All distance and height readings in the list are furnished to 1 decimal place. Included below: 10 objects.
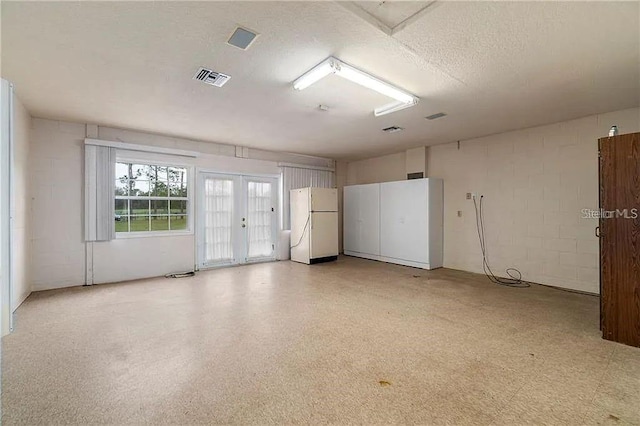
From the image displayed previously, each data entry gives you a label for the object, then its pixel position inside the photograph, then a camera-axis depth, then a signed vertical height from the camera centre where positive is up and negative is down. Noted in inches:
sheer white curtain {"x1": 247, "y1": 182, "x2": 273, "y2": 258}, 249.0 -5.8
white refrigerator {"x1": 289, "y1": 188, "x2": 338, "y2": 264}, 249.8 -11.4
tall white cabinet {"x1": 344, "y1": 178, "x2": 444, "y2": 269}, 222.1 -8.7
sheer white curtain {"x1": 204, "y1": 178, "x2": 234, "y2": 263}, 226.5 -5.7
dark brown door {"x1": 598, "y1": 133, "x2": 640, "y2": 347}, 98.9 -10.5
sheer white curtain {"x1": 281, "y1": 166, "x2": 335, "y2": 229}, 263.9 +32.6
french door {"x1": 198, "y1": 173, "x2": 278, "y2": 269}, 225.3 -5.5
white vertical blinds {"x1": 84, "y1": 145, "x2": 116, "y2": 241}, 174.6 +14.0
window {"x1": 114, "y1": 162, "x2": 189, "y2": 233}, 189.8 +11.1
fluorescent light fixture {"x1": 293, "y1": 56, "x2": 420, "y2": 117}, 101.9 +54.2
